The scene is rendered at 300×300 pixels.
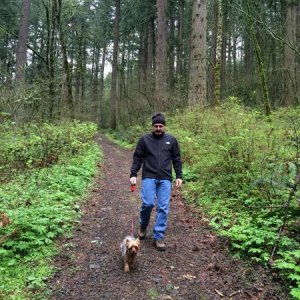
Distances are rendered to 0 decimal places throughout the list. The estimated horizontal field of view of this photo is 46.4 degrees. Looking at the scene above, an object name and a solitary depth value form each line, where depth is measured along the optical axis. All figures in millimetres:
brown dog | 4570
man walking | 5602
